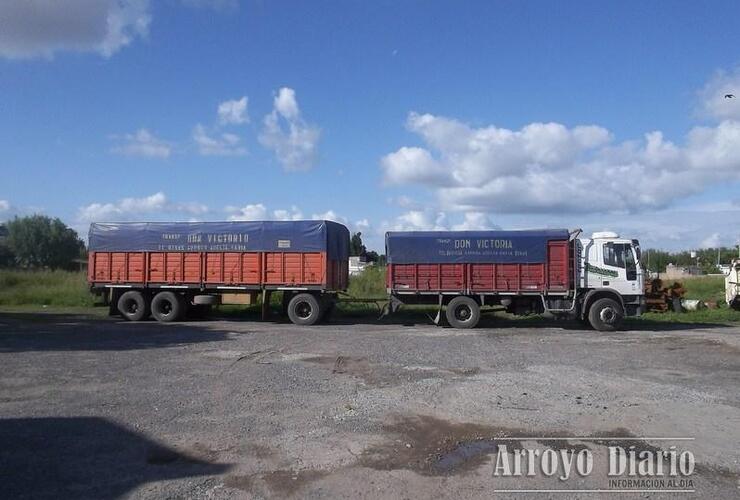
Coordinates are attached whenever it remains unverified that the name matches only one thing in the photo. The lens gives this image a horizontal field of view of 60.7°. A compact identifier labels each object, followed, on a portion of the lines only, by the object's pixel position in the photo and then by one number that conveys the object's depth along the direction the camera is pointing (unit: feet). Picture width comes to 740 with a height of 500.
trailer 66.90
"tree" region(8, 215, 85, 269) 215.31
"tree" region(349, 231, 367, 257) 203.38
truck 62.54
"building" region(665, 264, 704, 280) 196.59
